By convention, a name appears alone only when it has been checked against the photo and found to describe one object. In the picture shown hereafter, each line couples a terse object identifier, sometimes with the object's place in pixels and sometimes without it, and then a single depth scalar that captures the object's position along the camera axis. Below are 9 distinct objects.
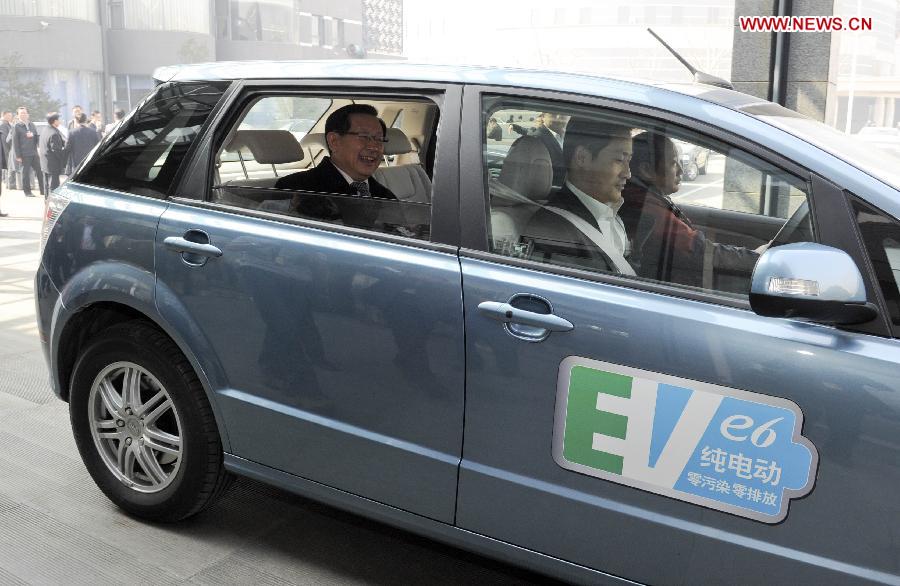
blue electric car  1.89
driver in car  2.11
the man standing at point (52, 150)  15.13
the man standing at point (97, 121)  16.87
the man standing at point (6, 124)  16.48
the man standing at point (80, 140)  15.05
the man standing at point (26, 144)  16.17
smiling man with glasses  2.79
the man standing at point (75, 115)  14.88
